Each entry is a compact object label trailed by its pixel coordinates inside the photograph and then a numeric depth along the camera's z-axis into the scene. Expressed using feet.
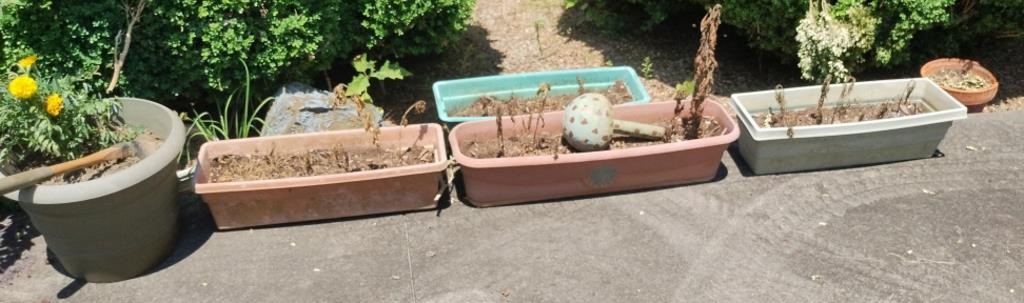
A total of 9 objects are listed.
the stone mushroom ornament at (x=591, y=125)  12.96
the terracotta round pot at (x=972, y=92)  15.65
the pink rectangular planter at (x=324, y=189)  12.51
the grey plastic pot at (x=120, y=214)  10.81
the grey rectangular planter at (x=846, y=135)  13.67
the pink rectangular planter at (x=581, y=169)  12.89
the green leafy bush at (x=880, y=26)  15.07
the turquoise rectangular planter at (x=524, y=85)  15.19
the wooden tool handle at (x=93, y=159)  11.10
